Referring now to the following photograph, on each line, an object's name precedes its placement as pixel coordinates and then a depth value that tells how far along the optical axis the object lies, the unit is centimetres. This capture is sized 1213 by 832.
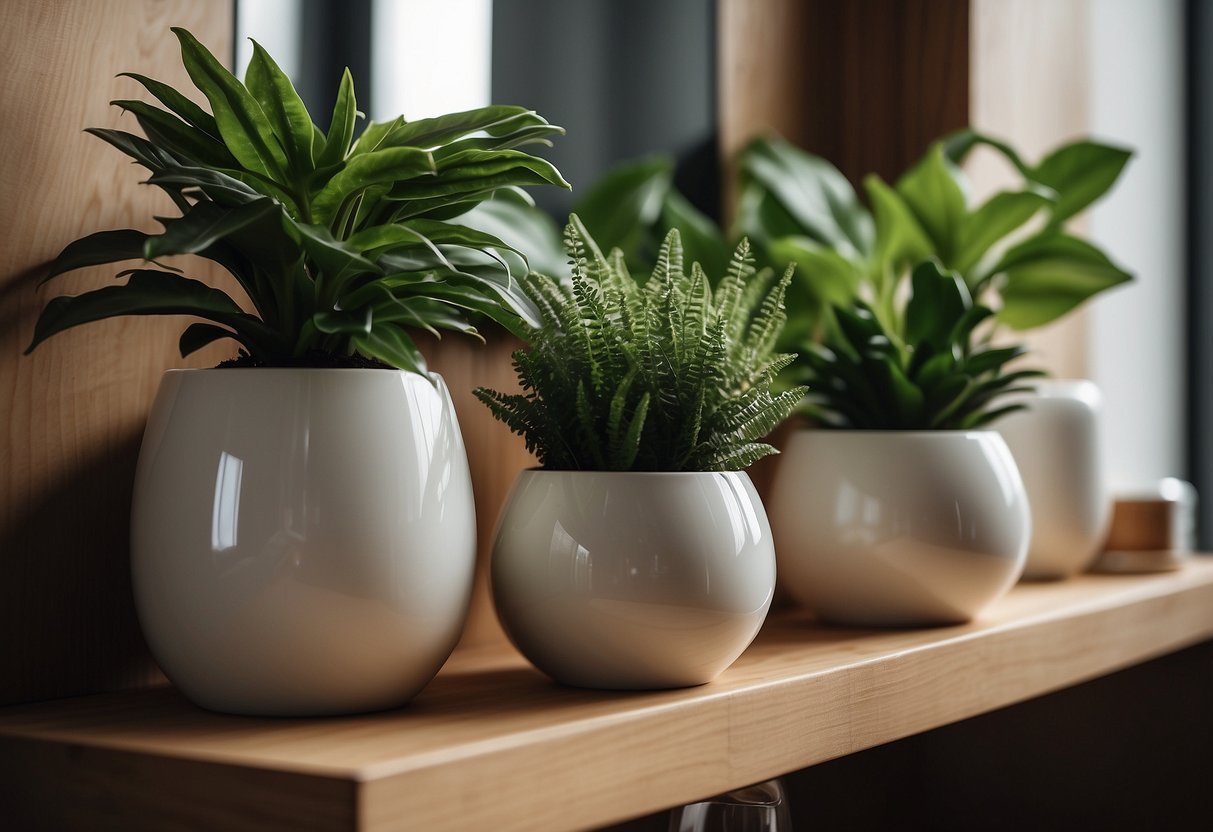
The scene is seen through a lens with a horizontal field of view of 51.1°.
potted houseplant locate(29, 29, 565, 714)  59
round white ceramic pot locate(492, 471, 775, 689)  67
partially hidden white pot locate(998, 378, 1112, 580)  123
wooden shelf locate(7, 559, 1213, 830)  51
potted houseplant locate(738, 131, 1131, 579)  110
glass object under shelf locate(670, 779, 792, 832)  86
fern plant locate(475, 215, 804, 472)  71
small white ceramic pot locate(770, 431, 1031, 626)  93
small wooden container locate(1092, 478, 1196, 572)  136
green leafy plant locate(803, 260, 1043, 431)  98
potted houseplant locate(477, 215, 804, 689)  67
